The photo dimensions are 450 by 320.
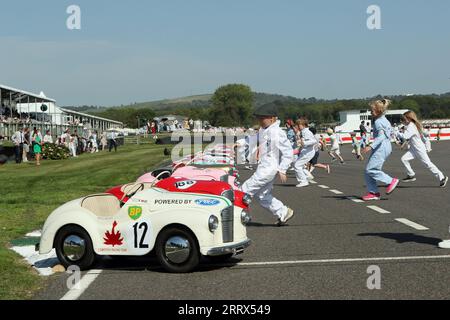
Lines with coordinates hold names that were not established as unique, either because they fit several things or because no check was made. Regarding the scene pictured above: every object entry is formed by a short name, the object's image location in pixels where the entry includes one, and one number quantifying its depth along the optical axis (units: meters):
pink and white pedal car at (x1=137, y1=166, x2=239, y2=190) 11.30
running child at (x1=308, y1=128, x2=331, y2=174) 24.03
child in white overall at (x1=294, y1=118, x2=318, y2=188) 20.12
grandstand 40.97
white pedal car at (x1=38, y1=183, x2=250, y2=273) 7.63
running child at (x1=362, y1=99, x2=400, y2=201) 14.42
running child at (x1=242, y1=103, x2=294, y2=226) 11.12
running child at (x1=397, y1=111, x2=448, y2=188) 17.61
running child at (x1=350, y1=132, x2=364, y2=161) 38.12
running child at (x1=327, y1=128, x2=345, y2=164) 33.18
